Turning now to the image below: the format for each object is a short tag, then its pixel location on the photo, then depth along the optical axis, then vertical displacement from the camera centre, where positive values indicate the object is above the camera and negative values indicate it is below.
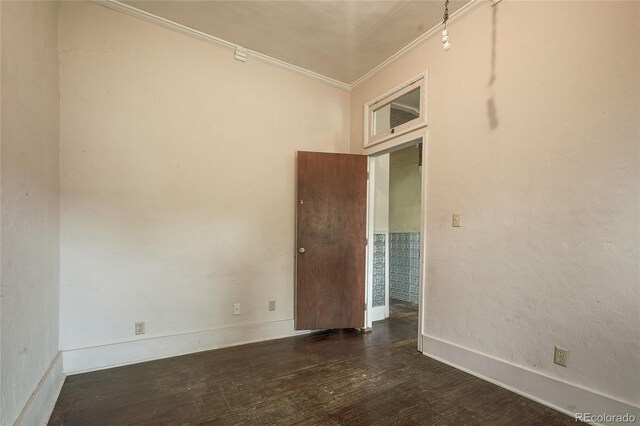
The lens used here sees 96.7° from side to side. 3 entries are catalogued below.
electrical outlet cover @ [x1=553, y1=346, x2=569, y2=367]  1.80 -0.92
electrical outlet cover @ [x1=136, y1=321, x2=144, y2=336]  2.44 -1.02
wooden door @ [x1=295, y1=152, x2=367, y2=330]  3.12 -0.34
